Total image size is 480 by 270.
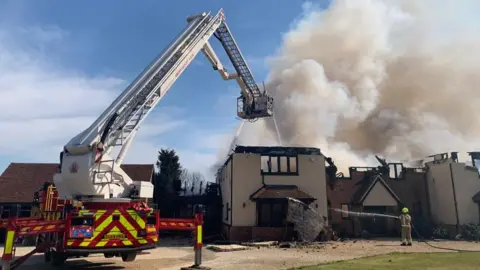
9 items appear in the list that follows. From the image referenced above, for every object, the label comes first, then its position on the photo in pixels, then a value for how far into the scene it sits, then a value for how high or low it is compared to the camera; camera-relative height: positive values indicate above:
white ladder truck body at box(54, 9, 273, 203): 9.97 +2.31
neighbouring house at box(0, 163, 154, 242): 22.84 +1.76
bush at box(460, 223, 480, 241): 21.58 -1.43
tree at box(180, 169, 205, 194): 64.66 +5.71
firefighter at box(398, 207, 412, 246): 17.62 -0.97
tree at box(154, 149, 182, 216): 27.38 +2.60
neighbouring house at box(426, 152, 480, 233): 23.06 +1.00
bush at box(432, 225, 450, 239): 22.89 -1.58
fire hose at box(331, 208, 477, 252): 22.91 -0.45
